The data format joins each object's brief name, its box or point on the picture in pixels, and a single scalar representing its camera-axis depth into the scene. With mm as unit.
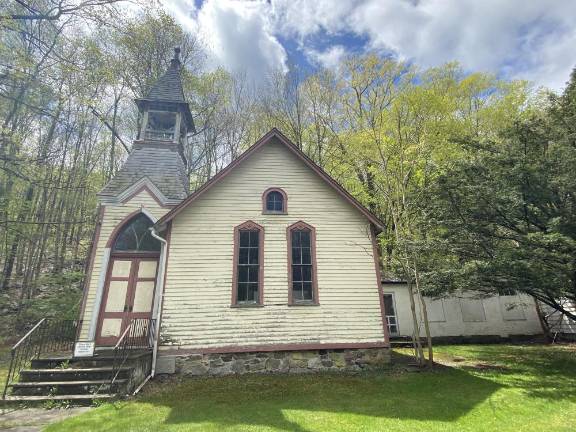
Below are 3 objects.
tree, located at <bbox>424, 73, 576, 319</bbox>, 8891
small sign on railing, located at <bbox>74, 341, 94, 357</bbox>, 8312
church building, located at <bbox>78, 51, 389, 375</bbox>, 9102
